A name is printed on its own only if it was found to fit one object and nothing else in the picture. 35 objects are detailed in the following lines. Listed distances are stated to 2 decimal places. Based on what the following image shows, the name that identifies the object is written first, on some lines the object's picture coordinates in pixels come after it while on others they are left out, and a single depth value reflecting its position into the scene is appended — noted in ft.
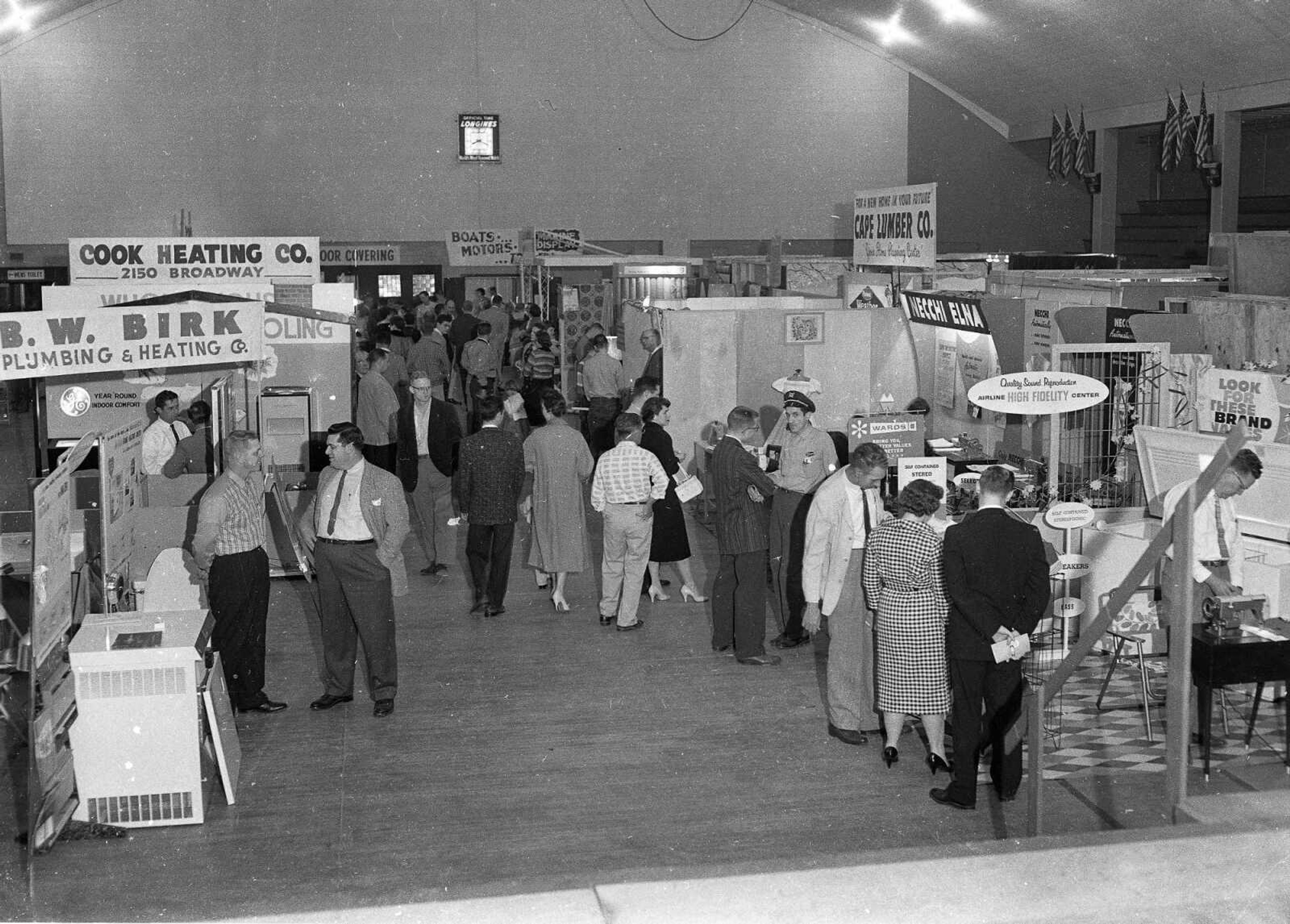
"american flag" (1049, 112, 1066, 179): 82.17
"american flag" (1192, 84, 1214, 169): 69.46
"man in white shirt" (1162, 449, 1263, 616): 22.07
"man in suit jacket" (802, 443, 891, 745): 21.63
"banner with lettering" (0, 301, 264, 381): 25.16
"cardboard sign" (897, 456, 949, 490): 27.27
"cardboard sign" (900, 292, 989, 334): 34.14
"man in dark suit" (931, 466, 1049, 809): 18.62
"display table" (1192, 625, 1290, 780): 19.08
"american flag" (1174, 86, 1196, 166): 70.54
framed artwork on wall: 39.22
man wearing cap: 27.55
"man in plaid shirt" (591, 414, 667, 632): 27.45
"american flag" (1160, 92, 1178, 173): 71.36
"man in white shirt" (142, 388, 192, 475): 29.58
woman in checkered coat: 19.61
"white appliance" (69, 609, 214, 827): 18.31
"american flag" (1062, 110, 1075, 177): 81.66
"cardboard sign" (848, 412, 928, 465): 29.07
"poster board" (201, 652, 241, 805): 19.10
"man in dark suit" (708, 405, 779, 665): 25.09
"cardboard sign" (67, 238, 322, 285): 37.68
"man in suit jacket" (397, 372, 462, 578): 32.40
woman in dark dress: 29.55
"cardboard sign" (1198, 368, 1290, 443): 26.81
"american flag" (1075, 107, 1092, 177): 80.79
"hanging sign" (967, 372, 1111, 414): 25.02
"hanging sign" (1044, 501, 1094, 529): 23.97
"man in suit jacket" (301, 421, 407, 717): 22.52
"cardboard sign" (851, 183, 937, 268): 37.55
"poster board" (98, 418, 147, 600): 22.67
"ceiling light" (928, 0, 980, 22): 75.46
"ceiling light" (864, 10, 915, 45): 83.87
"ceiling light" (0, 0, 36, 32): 79.25
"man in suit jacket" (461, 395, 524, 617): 28.76
